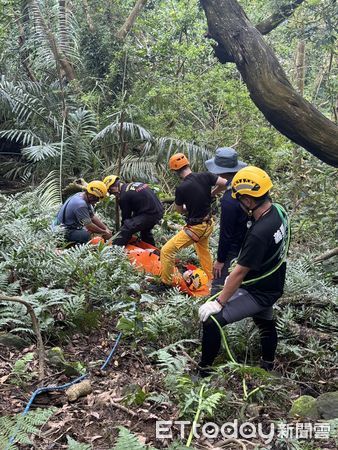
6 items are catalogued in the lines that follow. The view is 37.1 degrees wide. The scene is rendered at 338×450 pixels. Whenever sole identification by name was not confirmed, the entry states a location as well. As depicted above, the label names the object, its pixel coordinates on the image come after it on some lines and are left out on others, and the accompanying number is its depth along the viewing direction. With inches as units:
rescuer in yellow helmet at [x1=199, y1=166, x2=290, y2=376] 162.2
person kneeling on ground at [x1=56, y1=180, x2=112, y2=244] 310.3
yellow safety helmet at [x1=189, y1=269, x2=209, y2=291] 281.0
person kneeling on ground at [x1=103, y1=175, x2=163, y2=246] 322.0
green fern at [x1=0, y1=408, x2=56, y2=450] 107.3
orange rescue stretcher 280.1
